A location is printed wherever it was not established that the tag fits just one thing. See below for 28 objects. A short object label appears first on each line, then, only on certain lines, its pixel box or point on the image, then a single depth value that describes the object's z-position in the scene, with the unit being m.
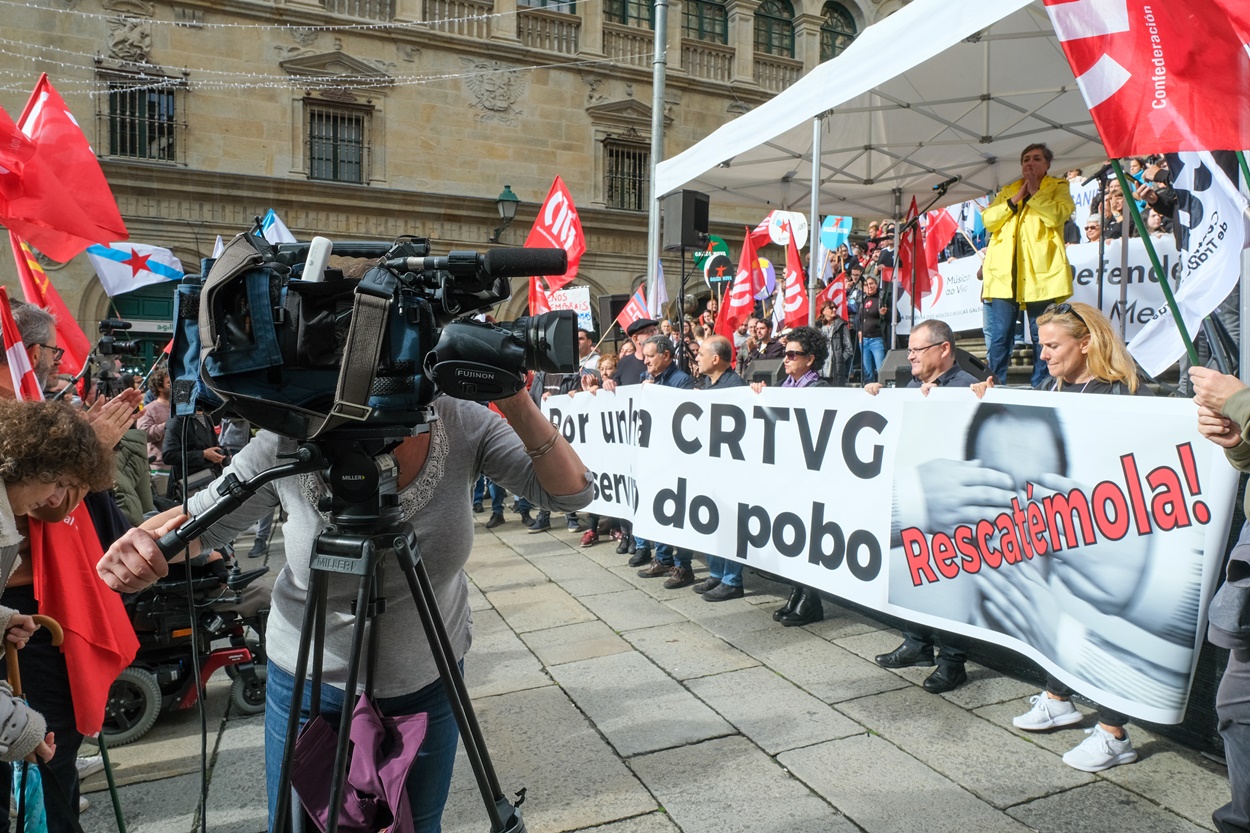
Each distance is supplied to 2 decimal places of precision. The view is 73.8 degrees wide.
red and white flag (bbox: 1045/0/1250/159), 2.69
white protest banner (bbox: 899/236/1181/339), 7.14
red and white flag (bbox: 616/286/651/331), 10.91
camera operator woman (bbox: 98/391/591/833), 1.76
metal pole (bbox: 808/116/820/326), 6.86
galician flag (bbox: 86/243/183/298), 8.66
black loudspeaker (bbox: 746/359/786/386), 6.05
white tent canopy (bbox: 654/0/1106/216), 5.39
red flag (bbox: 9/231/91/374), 5.20
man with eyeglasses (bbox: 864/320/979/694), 3.90
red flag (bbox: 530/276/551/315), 9.84
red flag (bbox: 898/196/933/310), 9.78
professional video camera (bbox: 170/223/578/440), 1.29
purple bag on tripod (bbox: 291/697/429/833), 1.55
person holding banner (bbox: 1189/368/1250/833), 2.12
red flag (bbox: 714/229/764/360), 10.70
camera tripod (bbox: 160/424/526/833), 1.38
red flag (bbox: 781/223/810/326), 8.85
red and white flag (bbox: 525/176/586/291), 9.65
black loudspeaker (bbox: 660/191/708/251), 8.56
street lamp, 18.36
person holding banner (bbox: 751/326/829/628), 5.50
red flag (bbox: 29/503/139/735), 2.45
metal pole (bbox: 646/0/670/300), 12.35
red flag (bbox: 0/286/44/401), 3.07
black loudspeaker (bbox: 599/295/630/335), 11.51
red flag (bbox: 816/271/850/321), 11.47
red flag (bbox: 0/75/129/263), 3.98
